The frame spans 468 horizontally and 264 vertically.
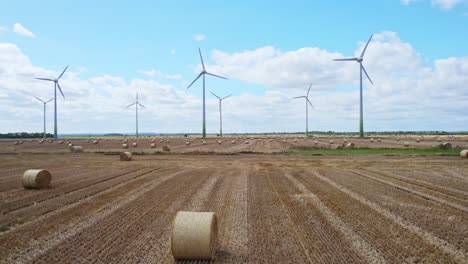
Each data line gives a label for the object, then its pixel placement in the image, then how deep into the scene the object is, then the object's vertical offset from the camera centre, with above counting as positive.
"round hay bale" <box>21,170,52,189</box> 17.31 -2.02
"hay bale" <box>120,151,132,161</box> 32.56 -1.94
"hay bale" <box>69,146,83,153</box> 45.84 -1.91
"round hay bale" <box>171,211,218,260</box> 8.18 -2.18
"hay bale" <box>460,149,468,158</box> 32.47 -1.82
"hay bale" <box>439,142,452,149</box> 43.22 -1.57
